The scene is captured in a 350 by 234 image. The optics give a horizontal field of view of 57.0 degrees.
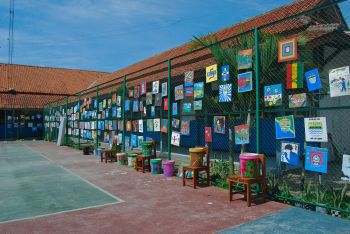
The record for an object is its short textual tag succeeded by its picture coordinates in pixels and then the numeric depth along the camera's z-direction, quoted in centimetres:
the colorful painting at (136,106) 1169
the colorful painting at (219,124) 775
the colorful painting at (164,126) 1015
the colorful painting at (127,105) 1242
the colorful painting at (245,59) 685
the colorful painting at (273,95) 627
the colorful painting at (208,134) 822
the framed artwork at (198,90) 829
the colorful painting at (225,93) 748
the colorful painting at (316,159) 529
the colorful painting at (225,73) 744
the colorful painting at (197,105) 832
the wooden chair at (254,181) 585
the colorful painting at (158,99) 1039
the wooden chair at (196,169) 746
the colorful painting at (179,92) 927
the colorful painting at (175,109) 955
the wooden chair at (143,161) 1000
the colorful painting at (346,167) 500
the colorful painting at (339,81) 501
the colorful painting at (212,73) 773
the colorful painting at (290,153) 586
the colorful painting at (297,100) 591
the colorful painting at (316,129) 534
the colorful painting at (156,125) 1054
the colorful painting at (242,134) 686
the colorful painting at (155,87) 1051
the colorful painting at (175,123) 946
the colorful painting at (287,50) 593
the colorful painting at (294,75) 592
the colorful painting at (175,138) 933
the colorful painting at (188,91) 877
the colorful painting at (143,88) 1127
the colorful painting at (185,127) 906
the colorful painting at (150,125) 1093
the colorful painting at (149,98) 1083
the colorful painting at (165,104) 998
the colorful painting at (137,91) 1170
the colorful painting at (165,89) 1001
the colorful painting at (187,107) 906
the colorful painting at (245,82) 677
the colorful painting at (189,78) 877
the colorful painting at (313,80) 548
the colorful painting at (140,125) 1155
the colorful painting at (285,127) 596
